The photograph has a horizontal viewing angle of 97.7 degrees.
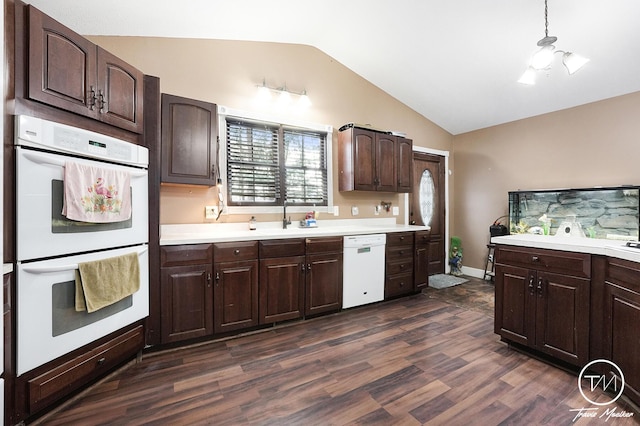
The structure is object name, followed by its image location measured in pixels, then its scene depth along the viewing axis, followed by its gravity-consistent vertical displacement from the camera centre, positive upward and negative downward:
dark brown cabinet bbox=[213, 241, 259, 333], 2.42 -0.65
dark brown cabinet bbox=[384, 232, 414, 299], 3.46 -0.67
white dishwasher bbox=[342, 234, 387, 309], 3.13 -0.67
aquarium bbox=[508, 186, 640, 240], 3.11 +0.01
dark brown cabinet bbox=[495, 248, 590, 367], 1.92 -0.71
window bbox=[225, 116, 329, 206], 3.13 +0.59
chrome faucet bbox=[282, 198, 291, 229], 3.34 -0.08
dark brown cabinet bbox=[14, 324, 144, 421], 1.45 -0.94
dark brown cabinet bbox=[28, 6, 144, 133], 1.51 +0.84
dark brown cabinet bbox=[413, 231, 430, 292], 3.73 -0.67
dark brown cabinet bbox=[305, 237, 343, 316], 2.88 -0.67
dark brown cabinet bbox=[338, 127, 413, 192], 3.61 +0.70
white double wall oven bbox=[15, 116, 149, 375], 1.44 -0.18
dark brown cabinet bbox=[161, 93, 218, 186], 2.43 +0.65
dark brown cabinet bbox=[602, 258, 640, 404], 1.62 -0.66
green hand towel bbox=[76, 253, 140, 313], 1.67 -0.44
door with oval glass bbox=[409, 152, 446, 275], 4.73 +0.21
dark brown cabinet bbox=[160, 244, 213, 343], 2.25 -0.65
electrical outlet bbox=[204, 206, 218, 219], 2.90 +0.00
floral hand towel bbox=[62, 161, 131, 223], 1.60 +0.12
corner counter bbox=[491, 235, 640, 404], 1.67 -0.61
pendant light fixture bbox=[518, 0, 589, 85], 2.19 +1.25
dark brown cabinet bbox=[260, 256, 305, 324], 2.63 -0.74
